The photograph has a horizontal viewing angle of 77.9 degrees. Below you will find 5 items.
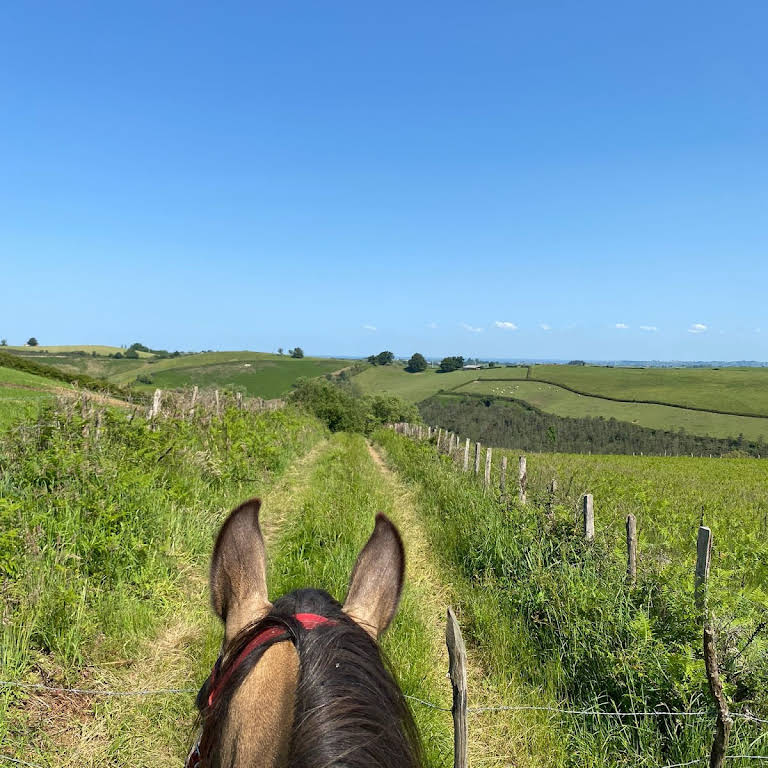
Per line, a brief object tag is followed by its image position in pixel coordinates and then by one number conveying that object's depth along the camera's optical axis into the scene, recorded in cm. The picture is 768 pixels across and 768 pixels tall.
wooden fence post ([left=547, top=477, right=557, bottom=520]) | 547
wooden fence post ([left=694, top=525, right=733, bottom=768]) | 168
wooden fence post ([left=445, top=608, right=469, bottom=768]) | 131
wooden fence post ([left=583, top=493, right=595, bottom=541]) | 475
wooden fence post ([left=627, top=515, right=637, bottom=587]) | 399
